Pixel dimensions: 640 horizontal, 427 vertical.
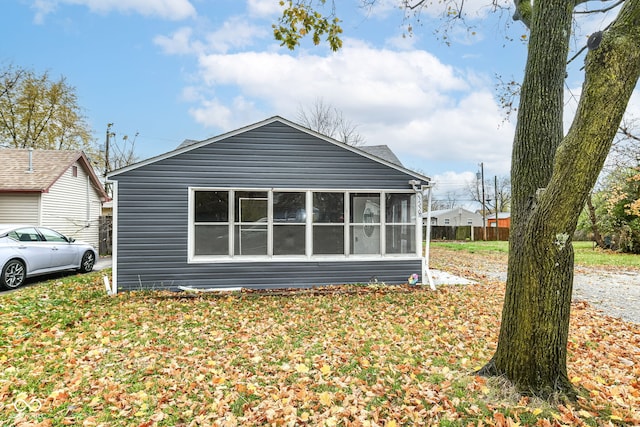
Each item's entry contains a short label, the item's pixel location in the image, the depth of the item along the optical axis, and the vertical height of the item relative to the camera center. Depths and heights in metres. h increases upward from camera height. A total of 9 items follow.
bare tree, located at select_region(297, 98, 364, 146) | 27.34 +8.17
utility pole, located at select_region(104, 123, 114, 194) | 23.25 +5.14
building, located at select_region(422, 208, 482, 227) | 48.34 +1.01
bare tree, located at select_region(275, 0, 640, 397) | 2.60 +0.43
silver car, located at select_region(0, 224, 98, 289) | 7.90 -0.74
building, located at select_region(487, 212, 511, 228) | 48.16 +0.72
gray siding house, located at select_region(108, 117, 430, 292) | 7.75 +0.22
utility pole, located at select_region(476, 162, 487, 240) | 32.59 +5.16
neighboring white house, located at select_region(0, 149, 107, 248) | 12.61 +1.27
